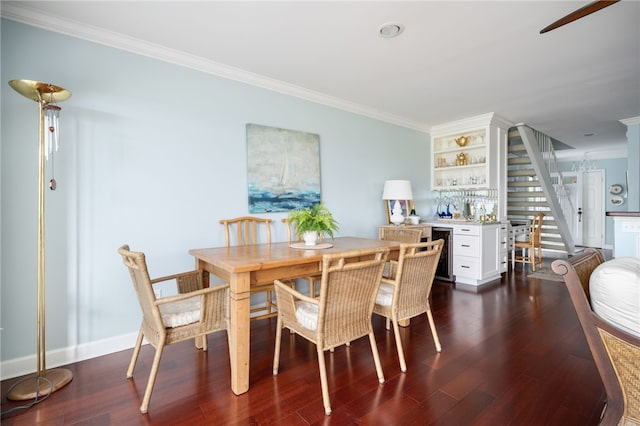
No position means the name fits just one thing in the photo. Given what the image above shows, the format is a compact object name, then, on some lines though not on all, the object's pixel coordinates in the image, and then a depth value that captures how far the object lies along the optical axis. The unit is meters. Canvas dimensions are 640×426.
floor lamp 1.83
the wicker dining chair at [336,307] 1.70
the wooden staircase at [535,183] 5.25
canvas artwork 3.14
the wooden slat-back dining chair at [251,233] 2.91
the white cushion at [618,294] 1.10
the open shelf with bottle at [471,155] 4.70
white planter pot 2.70
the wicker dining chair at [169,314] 1.69
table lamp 4.17
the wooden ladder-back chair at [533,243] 5.17
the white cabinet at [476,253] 4.18
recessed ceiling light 2.27
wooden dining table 1.84
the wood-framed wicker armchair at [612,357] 1.08
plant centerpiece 2.57
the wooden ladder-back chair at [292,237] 2.93
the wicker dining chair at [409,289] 2.12
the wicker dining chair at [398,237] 2.96
